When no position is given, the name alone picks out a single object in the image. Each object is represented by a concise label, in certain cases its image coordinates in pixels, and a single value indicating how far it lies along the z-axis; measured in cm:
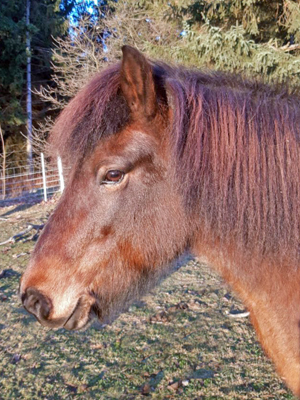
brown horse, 145
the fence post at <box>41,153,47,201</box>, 1289
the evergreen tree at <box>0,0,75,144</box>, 1608
